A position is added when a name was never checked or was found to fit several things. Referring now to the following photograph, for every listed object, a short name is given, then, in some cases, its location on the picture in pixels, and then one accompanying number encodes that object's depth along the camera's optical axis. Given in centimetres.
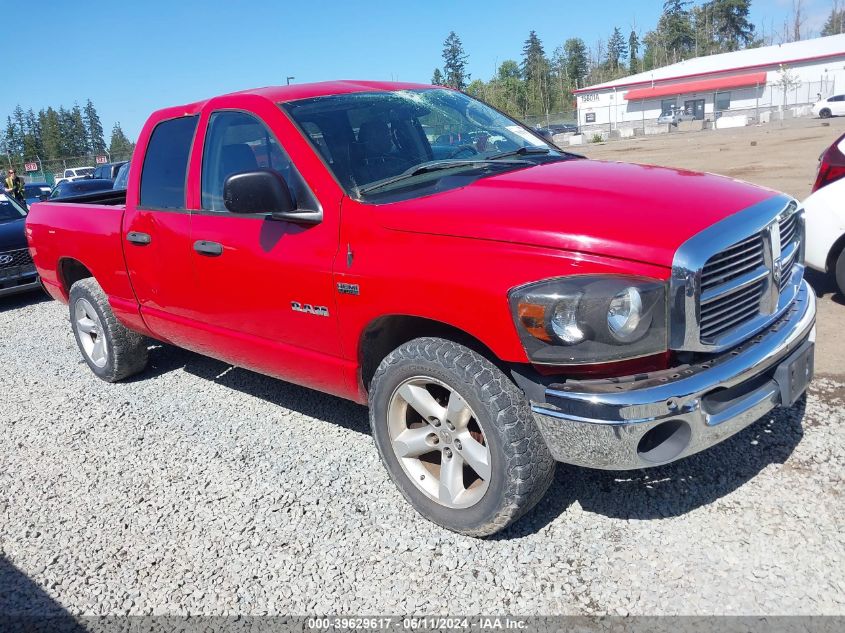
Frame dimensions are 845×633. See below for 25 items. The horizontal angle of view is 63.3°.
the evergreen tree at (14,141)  10744
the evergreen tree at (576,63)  10850
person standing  1605
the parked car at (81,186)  1456
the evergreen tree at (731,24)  9900
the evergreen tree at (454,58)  11044
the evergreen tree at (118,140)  12265
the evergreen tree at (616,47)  11725
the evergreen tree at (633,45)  11669
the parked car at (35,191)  2057
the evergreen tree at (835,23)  10009
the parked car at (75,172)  4205
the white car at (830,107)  4075
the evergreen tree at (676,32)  10294
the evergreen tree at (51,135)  10750
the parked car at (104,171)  2233
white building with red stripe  5309
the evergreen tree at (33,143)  10138
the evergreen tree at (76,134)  11591
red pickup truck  248
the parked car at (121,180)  896
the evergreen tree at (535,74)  9600
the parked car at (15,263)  905
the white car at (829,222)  532
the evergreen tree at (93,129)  12851
